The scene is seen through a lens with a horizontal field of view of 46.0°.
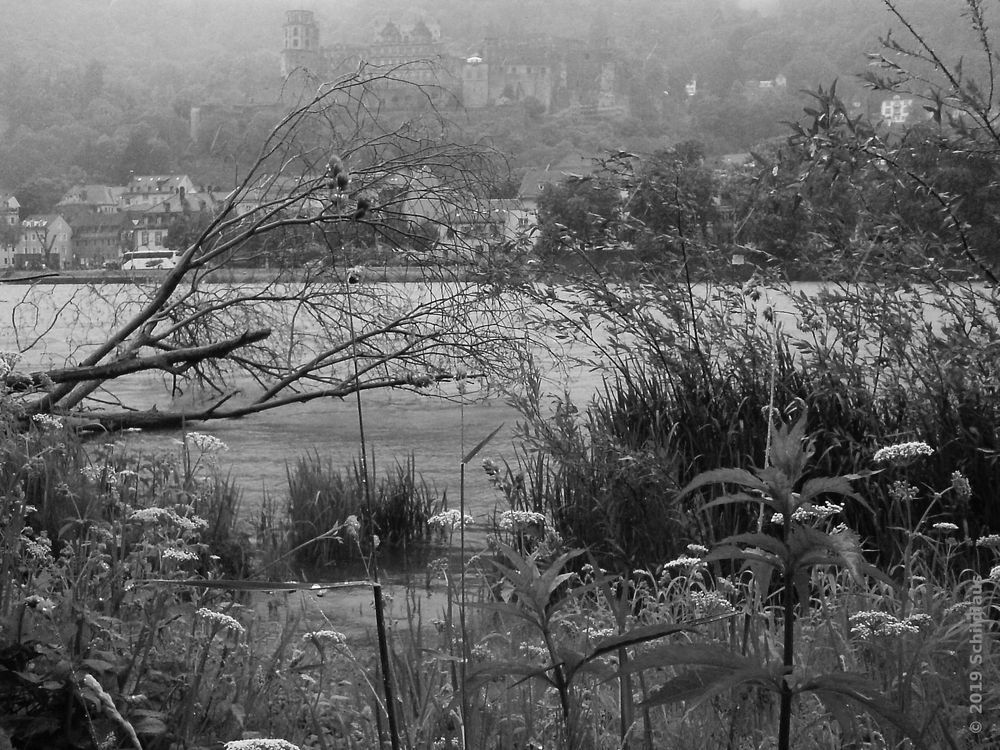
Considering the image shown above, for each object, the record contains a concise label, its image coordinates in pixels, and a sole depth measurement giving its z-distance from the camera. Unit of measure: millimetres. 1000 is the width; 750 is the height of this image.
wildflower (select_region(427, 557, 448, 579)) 4903
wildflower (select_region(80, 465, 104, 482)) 4007
